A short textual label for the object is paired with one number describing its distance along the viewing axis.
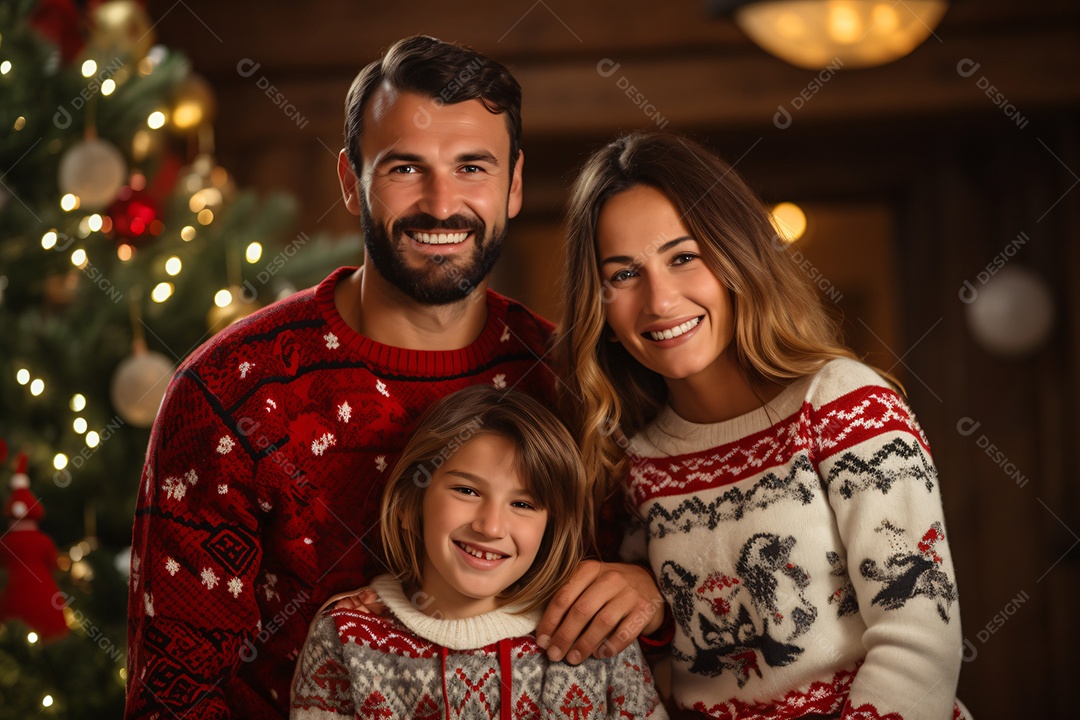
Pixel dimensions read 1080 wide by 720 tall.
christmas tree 2.64
